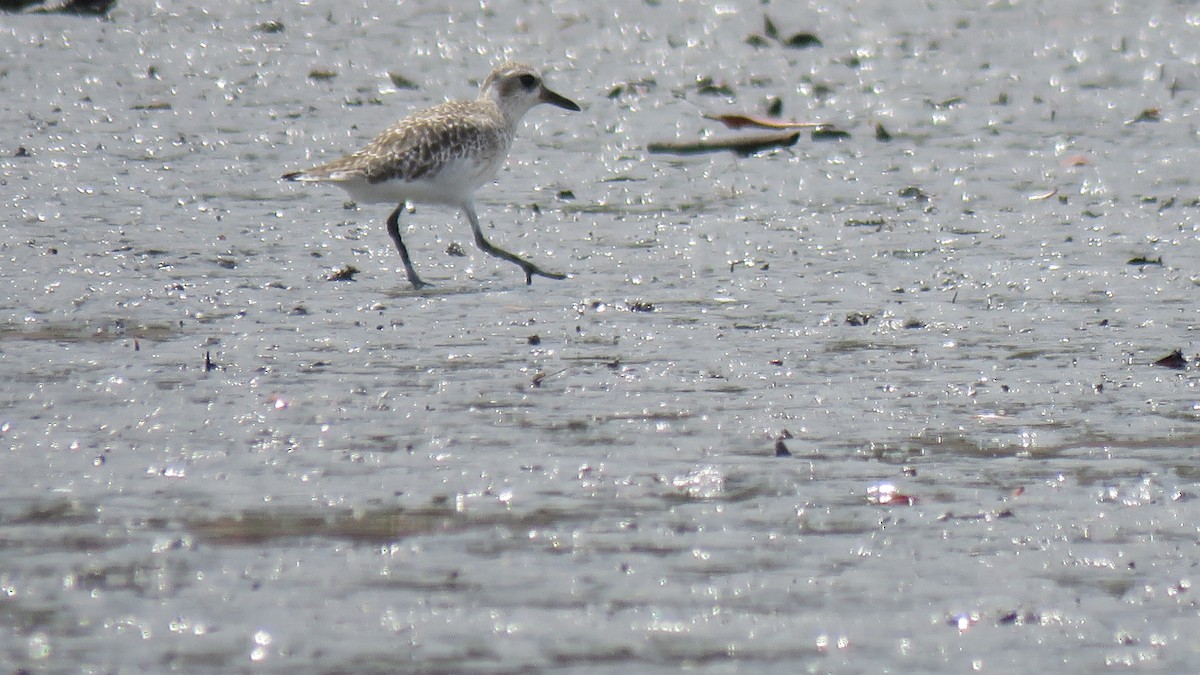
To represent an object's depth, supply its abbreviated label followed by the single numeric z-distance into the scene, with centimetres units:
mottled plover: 877
